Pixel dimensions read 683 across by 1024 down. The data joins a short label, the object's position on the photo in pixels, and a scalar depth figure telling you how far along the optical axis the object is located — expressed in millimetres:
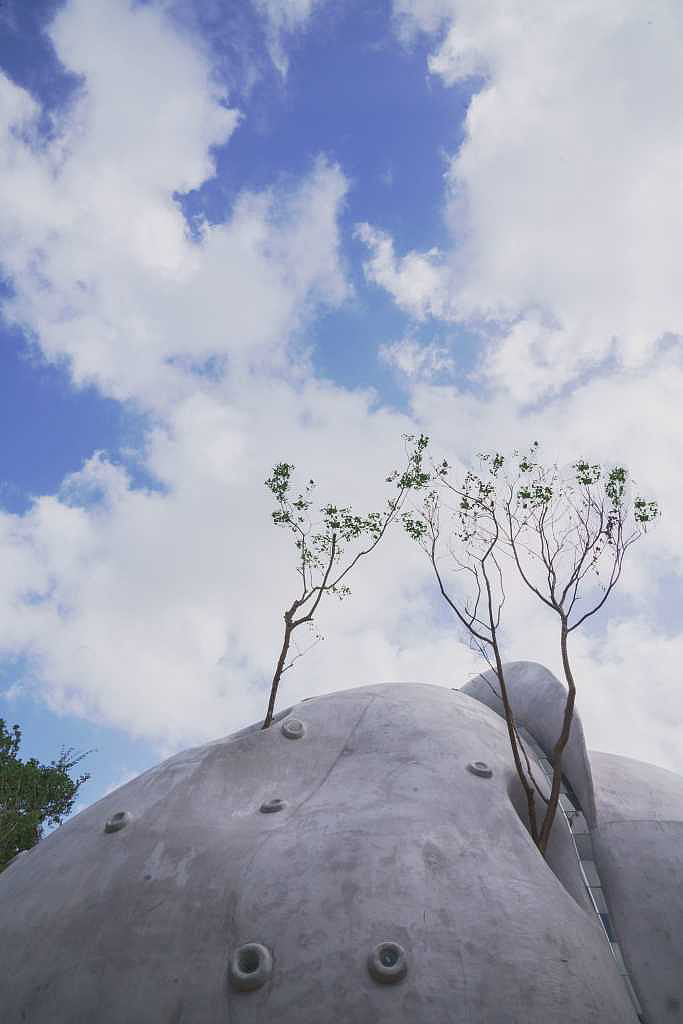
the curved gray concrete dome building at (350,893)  6906
